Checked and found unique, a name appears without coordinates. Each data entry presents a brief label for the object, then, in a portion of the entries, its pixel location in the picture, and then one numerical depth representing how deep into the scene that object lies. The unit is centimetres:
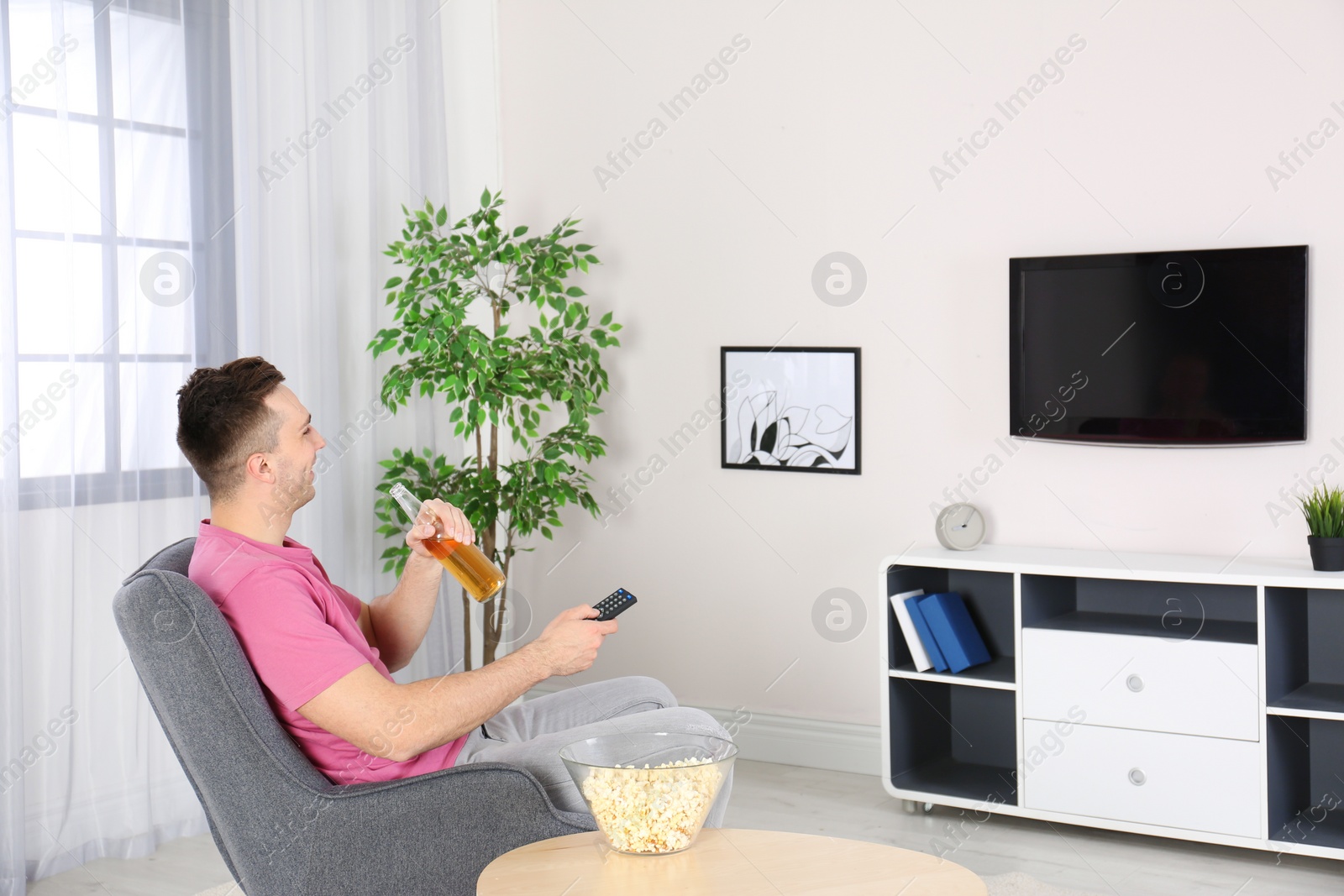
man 164
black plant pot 266
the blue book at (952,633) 310
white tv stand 267
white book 310
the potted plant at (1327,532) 267
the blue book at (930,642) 311
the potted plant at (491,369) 326
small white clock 318
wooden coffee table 139
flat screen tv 287
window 272
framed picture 349
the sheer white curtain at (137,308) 271
